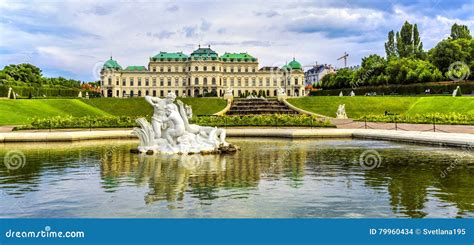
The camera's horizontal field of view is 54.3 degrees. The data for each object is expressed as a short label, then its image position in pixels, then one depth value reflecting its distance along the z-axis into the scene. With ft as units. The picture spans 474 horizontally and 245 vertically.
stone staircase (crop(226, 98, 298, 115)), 182.70
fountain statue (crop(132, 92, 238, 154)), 58.29
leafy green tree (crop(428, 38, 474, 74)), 220.64
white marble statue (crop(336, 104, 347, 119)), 150.61
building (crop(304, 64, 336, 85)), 607.78
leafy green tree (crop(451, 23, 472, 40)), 263.70
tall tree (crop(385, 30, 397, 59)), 296.10
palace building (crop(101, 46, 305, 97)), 433.89
